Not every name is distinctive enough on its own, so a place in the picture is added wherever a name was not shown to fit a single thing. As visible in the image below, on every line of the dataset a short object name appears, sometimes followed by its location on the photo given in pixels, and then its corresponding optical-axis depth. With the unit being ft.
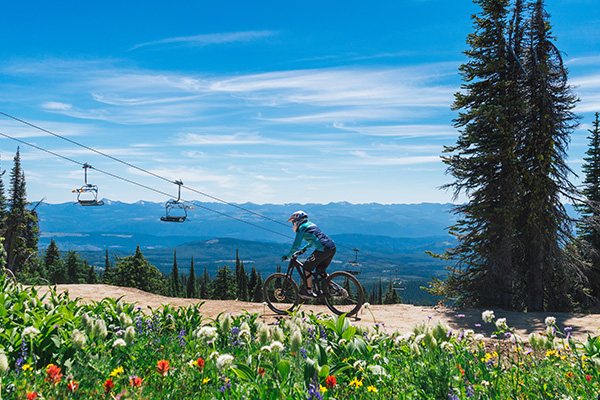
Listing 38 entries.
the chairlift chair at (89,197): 69.87
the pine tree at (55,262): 223.71
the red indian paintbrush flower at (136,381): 10.56
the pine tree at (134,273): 203.31
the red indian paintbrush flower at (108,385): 10.04
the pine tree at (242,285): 293.53
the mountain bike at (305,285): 38.29
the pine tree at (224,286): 267.14
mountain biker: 37.86
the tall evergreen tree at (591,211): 57.36
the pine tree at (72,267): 245.04
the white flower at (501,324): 14.96
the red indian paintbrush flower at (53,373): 10.52
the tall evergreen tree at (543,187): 51.24
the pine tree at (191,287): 313.09
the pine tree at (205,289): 305.53
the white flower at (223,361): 10.91
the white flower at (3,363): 9.66
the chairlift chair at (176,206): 73.92
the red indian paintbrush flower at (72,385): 11.00
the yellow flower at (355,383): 12.04
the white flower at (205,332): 13.15
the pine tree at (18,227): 116.06
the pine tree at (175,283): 299.97
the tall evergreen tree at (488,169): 51.42
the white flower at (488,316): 15.94
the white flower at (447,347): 13.79
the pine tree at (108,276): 233.53
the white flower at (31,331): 12.93
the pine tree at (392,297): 304.71
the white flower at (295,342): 12.02
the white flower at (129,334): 14.40
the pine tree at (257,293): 261.26
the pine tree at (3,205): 155.39
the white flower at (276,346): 11.69
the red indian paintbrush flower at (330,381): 10.88
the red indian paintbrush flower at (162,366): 11.24
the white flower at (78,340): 13.07
